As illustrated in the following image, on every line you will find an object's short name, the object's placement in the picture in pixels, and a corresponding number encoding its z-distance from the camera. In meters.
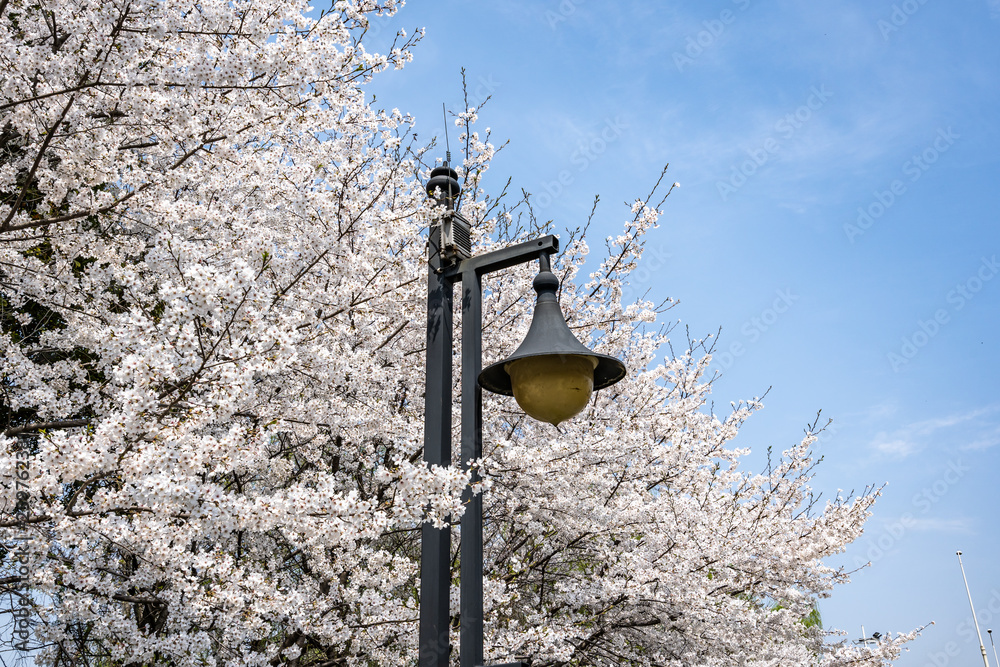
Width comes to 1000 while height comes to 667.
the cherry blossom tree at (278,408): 3.61
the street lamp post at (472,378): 3.22
